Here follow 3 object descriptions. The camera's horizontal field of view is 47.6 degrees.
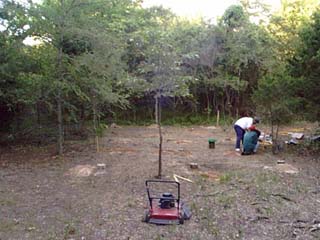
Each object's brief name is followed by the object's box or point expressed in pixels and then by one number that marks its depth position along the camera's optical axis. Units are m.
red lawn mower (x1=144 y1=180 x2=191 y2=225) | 3.72
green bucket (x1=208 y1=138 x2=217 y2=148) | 8.34
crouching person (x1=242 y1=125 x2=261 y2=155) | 7.59
